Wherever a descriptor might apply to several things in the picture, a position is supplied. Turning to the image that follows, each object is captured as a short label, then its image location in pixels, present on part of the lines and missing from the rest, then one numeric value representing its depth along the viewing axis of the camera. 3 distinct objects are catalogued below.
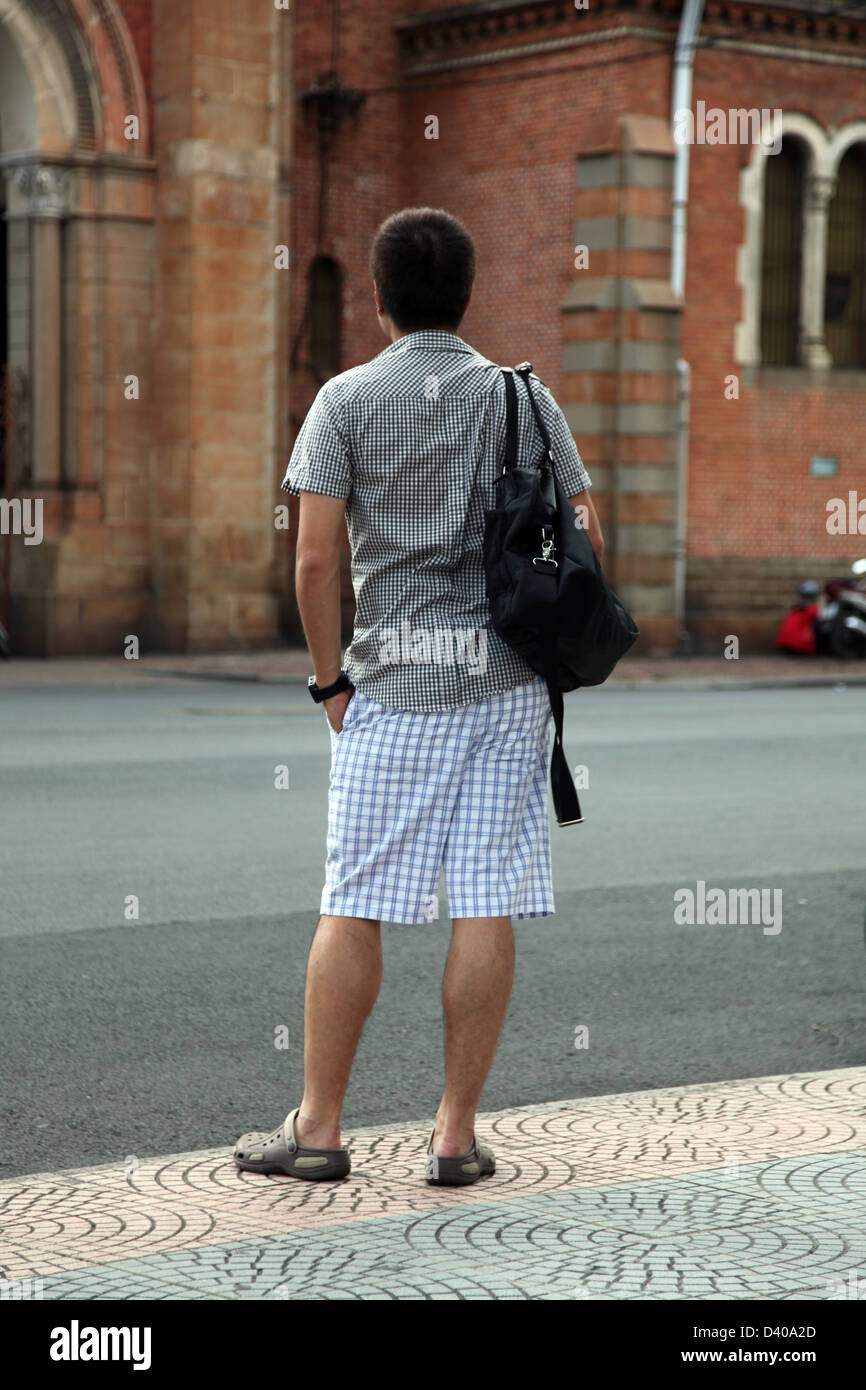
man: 4.14
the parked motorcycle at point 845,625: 23.69
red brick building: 22.47
